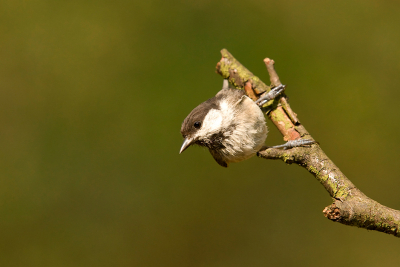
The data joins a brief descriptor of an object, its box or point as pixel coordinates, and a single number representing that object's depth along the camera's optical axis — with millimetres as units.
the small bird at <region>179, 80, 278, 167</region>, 3609
